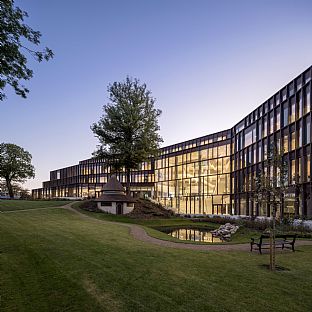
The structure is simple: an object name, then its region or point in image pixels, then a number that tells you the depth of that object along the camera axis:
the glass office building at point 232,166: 31.88
